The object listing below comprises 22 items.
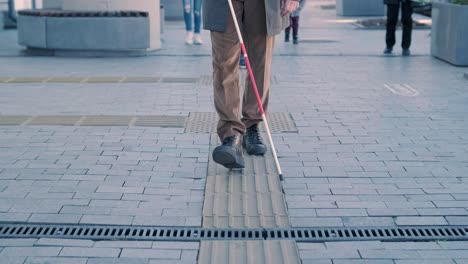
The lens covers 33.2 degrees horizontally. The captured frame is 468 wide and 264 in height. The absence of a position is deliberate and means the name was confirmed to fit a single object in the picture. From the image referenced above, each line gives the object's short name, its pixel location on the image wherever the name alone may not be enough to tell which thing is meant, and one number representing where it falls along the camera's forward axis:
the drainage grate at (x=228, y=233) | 4.06
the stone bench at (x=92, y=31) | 11.95
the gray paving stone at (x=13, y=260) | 3.70
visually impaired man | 5.23
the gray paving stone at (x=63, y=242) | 3.94
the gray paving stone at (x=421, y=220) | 4.29
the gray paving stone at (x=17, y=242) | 3.93
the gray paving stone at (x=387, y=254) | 3.82
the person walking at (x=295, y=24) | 14.09
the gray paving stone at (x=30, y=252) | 3.80
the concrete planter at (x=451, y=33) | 10.89
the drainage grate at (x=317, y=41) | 14.90
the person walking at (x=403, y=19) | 12.35
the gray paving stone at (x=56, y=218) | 4.28
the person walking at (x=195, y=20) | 14.12
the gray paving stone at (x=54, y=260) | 3.71
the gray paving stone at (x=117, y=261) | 3.72
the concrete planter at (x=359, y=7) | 22.92
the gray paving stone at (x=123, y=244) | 3.94
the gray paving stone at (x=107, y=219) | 4.27
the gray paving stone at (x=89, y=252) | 3.81
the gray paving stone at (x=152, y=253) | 3.82
